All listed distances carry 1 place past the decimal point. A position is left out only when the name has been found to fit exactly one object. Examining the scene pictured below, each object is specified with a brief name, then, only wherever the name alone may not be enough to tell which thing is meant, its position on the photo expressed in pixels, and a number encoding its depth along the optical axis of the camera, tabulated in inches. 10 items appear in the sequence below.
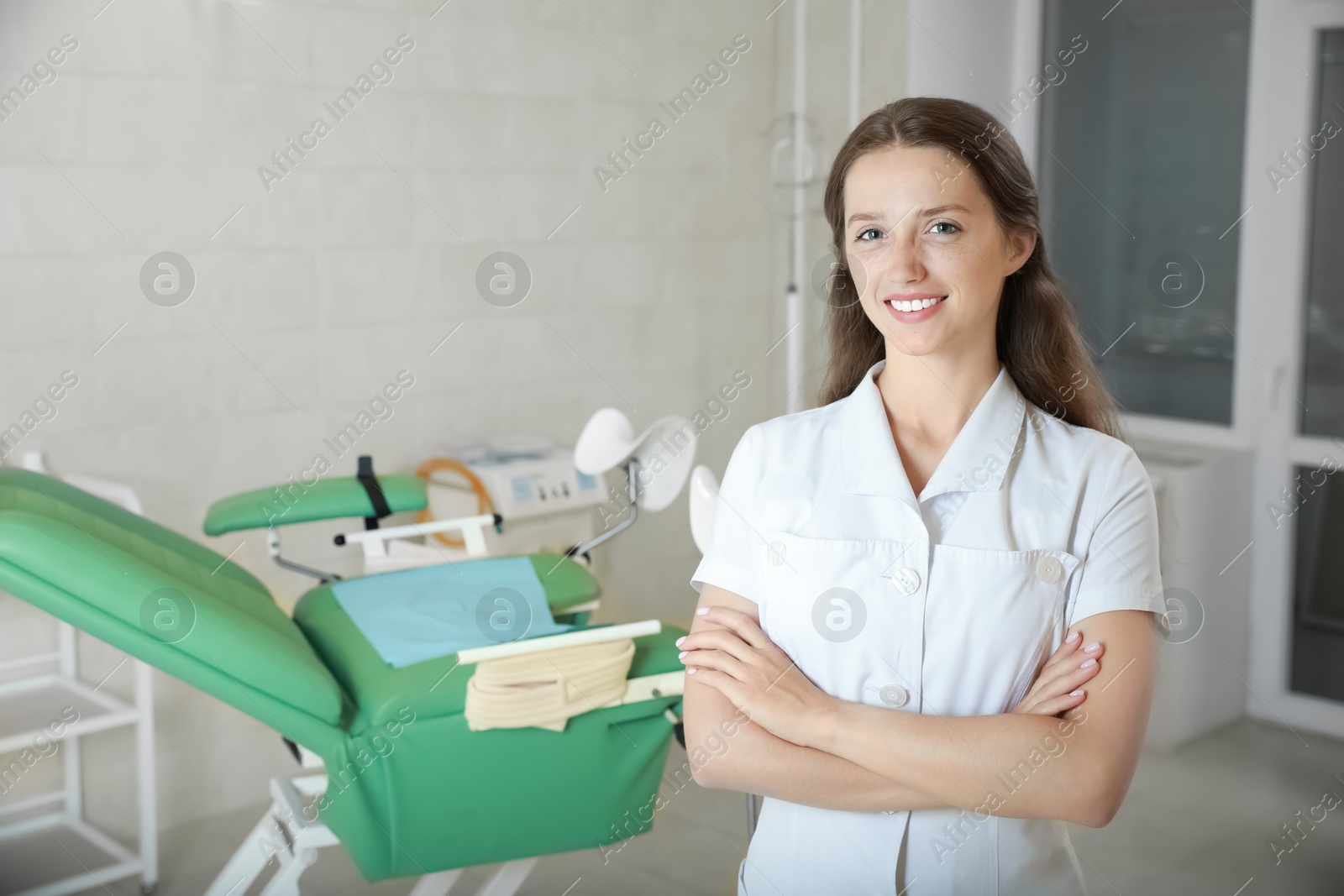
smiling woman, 49.7
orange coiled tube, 123.1
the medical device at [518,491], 124.6
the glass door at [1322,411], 130.4
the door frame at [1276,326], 131.6
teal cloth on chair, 84.4
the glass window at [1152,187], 140.3
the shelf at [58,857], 100.7
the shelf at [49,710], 98.2
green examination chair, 66.5
